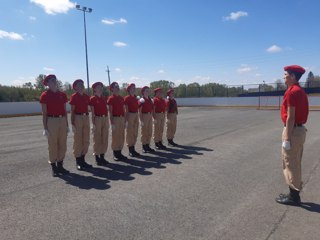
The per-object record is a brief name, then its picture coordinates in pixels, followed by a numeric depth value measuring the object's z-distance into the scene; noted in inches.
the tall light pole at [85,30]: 1310.8
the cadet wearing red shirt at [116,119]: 268.5
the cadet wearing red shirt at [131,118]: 284.1
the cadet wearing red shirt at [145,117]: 307.1
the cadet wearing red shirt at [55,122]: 219.3
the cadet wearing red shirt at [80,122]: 240.2
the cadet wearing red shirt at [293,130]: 158.6
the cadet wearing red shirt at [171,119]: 354.1
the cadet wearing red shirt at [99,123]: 253.1
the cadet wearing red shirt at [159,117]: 328.1
